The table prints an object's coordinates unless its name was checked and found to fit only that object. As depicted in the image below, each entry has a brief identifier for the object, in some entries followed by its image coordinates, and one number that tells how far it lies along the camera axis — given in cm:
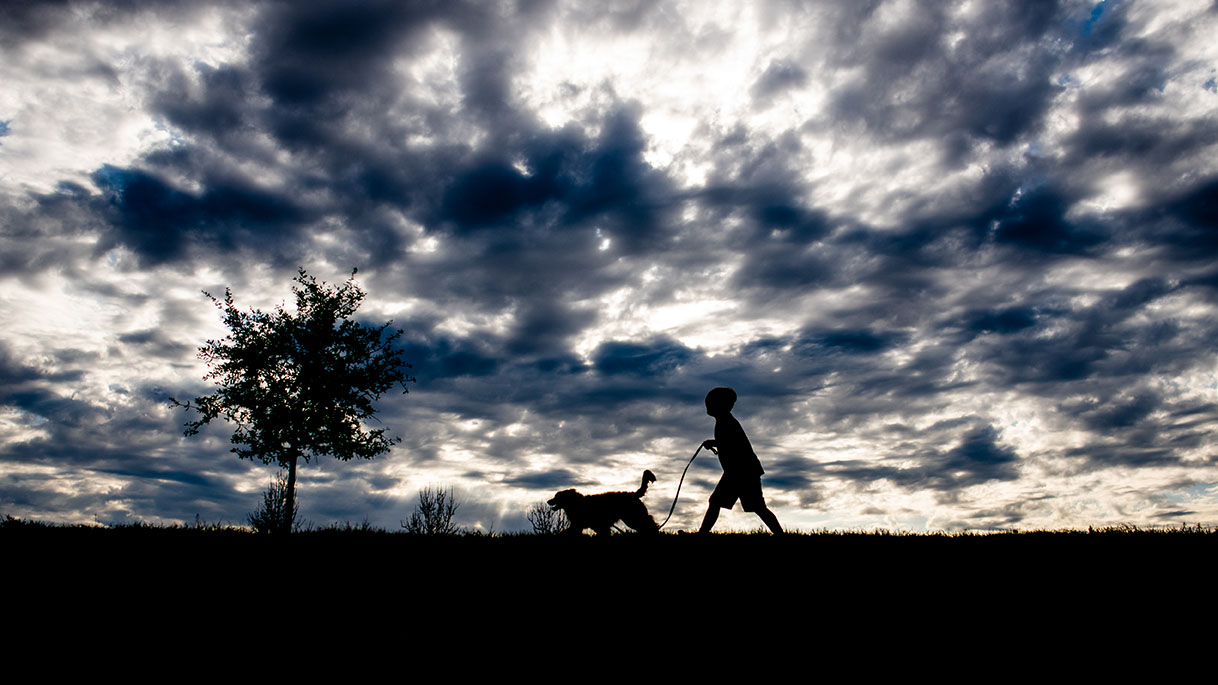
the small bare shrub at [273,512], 3572
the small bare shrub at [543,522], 3719
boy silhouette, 1077
